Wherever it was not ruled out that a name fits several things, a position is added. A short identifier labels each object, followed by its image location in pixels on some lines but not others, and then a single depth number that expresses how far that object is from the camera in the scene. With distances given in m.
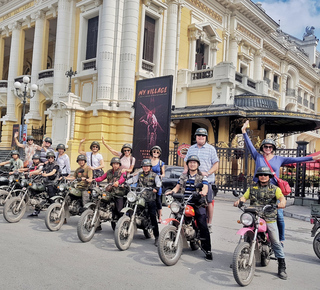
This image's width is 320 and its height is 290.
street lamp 17.33
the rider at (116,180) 6.51
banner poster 11.26
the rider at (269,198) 4.64
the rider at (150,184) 6.11
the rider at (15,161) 9.14
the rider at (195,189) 5.21
